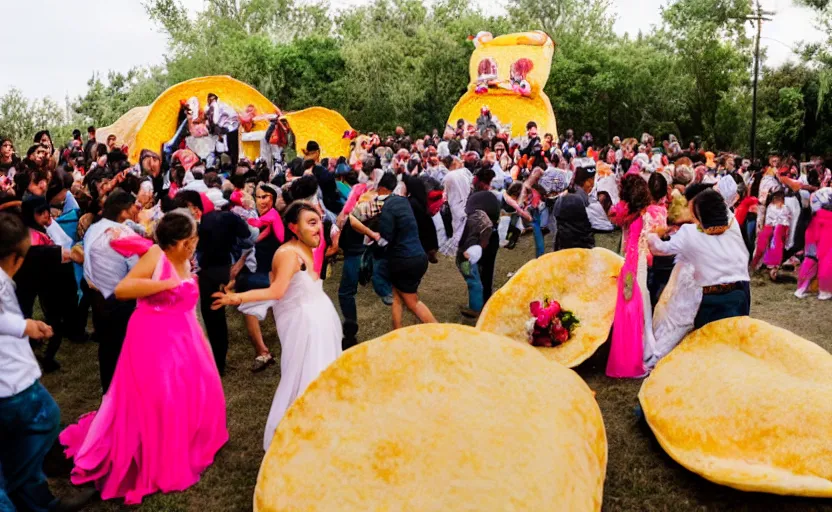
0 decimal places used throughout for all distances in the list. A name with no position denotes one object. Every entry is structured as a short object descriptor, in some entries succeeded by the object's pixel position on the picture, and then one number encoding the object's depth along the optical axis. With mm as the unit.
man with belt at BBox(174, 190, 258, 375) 6180
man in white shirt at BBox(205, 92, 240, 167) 18312
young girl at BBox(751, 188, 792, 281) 9938
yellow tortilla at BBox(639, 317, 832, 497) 3955
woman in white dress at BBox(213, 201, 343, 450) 4602
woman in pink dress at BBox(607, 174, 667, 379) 5953
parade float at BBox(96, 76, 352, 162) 17781
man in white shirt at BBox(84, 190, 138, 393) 5070
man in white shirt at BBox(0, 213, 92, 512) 3570
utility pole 24234
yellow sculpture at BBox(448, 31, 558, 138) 23406
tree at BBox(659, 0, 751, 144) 29984
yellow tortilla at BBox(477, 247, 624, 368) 6473
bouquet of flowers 6262
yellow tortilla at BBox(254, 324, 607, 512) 3301
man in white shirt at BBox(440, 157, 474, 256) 10852
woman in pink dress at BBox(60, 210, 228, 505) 4340
